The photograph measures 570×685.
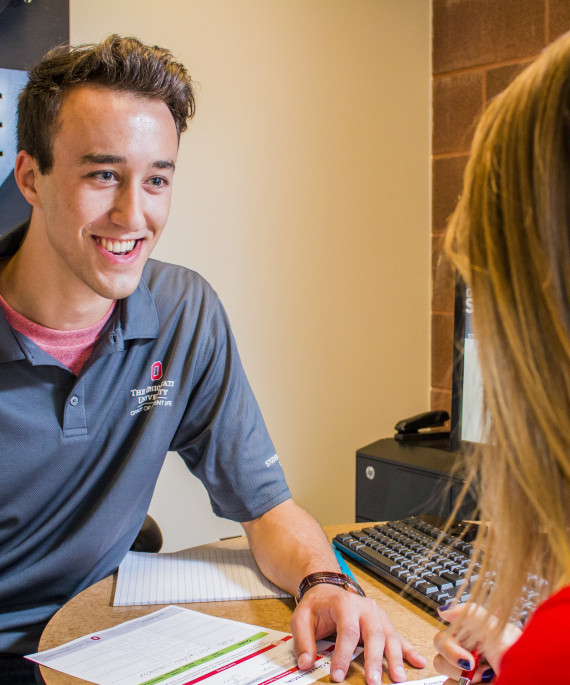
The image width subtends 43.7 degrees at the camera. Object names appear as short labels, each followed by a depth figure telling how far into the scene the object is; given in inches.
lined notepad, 39.8
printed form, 30.9
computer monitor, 56.3
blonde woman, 18.3
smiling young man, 46.6
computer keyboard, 37.7
